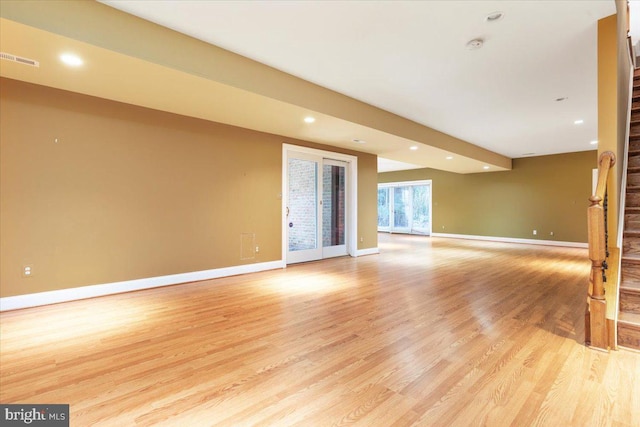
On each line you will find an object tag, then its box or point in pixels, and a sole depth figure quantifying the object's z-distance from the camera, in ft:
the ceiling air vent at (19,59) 8.49
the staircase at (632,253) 7.61
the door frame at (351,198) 22.15
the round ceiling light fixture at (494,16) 8.29
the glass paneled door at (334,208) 21.61
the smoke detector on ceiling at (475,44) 9.55
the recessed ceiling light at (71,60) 8.55
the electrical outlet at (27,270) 10.75
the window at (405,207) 39.58
